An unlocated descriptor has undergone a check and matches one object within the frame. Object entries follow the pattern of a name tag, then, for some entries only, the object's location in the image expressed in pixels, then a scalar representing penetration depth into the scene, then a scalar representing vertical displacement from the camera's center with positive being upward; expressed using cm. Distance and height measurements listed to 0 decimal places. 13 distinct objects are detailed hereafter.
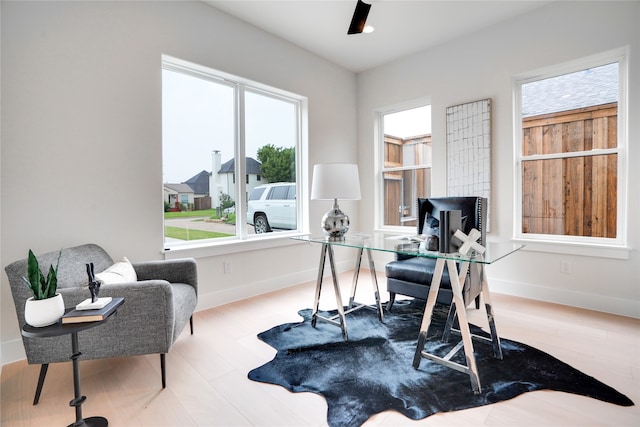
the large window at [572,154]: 293 +50
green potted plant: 133 -39
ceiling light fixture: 219 +136
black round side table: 132 -56
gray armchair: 169 -63
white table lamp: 249 +17
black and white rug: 166 -100
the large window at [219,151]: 301 +61
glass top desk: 176 -46
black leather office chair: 252 -52
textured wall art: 352 +65
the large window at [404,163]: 422 +61
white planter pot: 133 -43
